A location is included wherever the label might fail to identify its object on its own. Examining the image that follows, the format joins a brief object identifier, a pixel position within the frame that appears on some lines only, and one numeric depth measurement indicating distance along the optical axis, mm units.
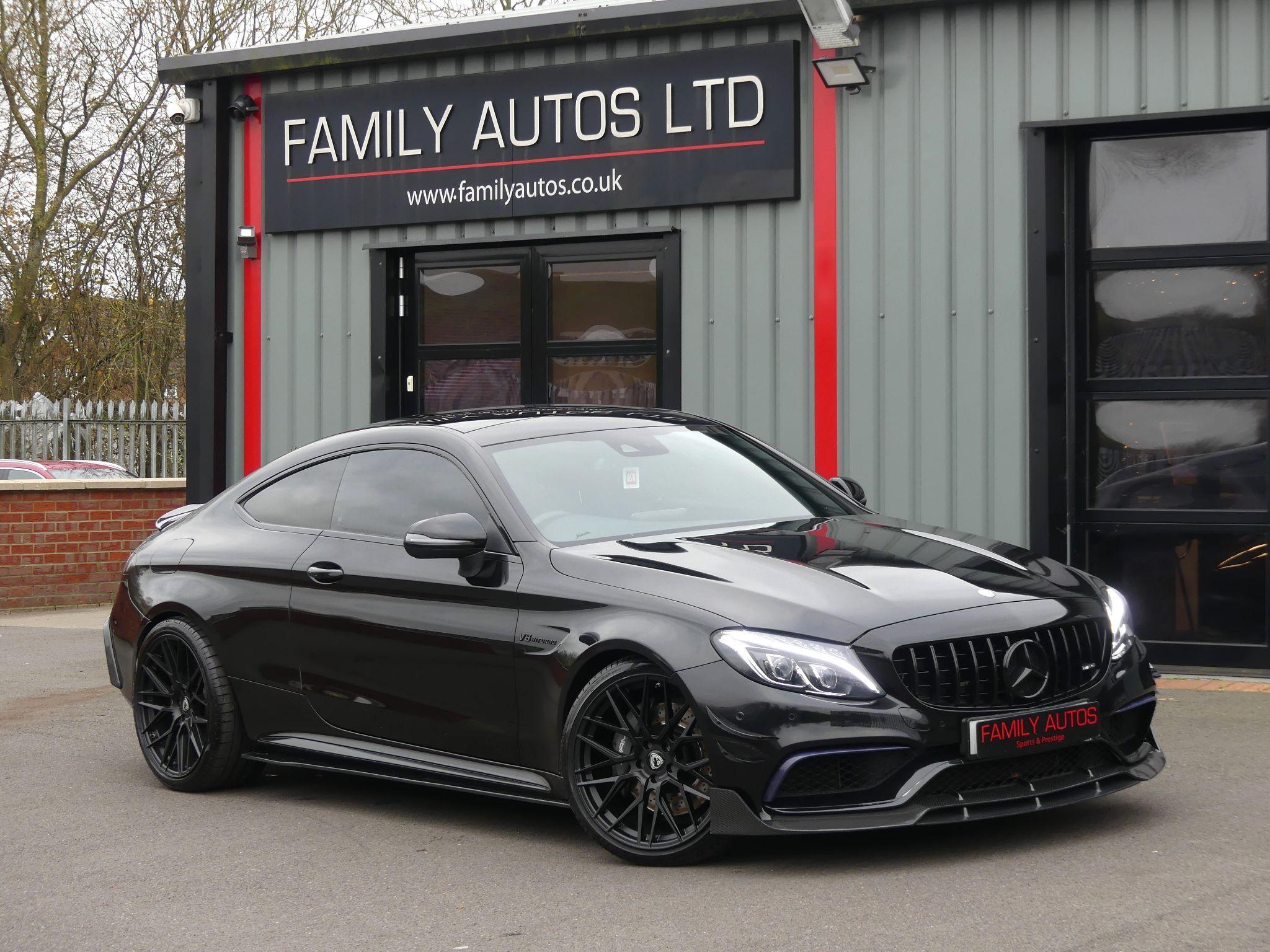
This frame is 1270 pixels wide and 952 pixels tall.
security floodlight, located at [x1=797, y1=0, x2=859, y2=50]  9688
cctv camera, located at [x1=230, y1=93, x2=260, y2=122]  12453
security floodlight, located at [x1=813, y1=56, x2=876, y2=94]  10266
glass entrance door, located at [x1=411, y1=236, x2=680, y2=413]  11188
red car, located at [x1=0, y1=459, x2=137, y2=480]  19344
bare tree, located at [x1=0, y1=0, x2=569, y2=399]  29953
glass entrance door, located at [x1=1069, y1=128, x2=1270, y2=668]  9586
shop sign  10742
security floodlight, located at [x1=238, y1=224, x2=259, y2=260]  12430
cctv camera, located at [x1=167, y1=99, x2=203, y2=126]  12578
